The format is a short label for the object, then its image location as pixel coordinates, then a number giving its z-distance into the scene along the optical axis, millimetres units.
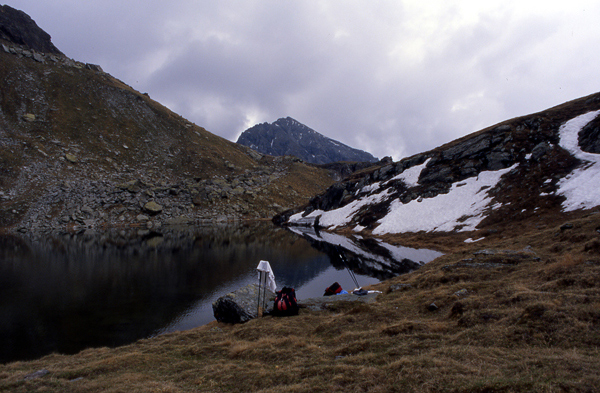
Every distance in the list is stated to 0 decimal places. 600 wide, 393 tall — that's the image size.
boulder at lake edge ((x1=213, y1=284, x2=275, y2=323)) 16484
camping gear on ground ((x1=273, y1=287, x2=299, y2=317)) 15516
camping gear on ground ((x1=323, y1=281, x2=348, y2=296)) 20344
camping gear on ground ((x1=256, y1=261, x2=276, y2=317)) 17031
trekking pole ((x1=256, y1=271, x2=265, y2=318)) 16694
